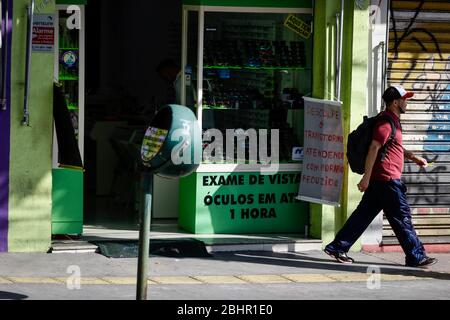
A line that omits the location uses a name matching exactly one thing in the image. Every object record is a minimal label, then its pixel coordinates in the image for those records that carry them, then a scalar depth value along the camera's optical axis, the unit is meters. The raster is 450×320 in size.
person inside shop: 12.43
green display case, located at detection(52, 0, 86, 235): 10.86
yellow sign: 11.52
